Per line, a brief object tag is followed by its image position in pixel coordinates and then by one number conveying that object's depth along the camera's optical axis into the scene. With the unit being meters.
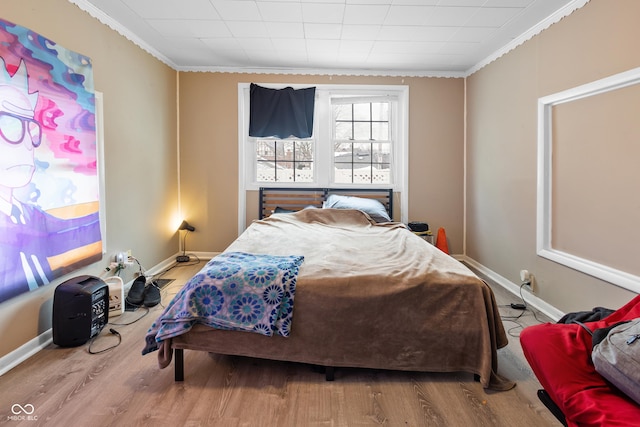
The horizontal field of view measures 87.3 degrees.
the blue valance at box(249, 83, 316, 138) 4.28
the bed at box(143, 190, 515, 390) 1.82
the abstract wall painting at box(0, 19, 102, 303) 1.93
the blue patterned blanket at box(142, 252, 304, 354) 1.79
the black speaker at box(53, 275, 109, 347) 2.17
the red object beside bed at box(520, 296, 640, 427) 1.05
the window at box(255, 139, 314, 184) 4.51
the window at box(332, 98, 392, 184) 4.50
